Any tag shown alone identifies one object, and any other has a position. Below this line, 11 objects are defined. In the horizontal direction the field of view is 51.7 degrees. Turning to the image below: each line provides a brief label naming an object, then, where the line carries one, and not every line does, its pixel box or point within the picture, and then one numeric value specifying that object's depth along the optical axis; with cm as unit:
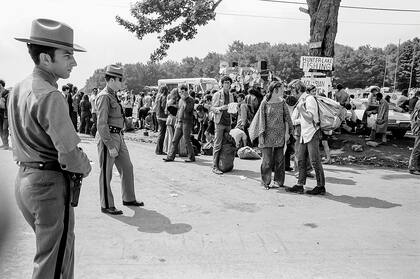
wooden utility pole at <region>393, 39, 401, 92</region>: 9466
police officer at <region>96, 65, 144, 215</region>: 594
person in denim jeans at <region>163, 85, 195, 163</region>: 1028
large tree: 1484
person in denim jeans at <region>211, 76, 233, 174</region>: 911
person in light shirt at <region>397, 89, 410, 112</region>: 1716
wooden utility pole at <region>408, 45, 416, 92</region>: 8654
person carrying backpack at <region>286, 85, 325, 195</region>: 738
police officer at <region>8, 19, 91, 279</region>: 290
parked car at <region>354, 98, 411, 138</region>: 1473
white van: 2967
